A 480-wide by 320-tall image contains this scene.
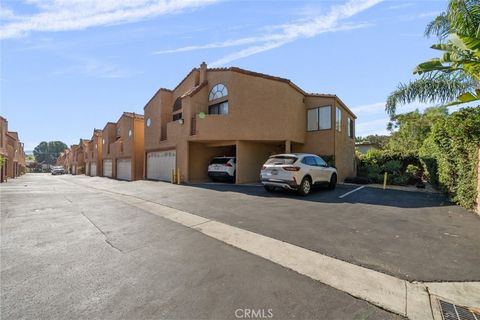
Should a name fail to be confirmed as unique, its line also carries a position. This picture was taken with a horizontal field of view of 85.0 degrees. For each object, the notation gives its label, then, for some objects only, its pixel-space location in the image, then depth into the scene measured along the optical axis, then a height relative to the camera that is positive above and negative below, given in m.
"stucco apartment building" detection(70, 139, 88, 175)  51.95 +1.72
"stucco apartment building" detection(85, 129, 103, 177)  38.06 +1.41
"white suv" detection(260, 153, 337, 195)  10.20 -0.33
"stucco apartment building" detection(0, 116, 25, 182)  25.52 +1.66
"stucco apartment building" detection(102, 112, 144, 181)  25.97 +1.87
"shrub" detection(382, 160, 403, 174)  19.12 -0.24
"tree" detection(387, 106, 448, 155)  26.17 +3.86
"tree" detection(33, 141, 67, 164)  116.56 +6.96
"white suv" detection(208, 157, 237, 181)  16.50 -0.26
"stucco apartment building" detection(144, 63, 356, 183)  16.19 +2.59
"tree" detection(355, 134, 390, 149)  43.16 +4.64
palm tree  4.98 +3.39
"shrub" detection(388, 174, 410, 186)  16.83 -1.05
